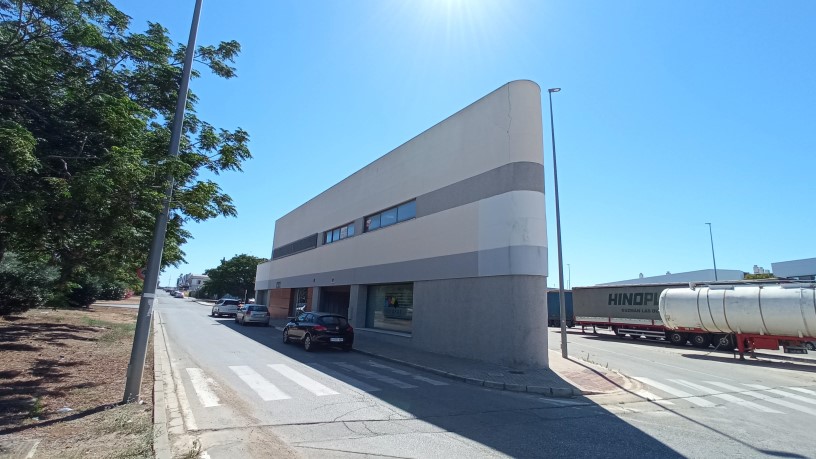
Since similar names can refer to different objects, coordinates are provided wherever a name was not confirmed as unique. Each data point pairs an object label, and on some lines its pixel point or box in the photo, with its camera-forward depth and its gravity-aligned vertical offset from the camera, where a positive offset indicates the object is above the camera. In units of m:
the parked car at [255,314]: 27.90 -0.94
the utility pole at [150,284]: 7.23 +0.23
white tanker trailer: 17.09 +0.02
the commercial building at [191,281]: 151.50 +6.47
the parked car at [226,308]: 35.69 -0.76
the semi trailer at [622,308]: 24.81 +0.18
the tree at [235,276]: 78.31 +4.30
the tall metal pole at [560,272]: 15.99 +1.57
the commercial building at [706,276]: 50.59 +4.81
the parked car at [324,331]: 15.90 -1.12
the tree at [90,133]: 6.55 +2.98
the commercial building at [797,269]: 39.38 +4.67
